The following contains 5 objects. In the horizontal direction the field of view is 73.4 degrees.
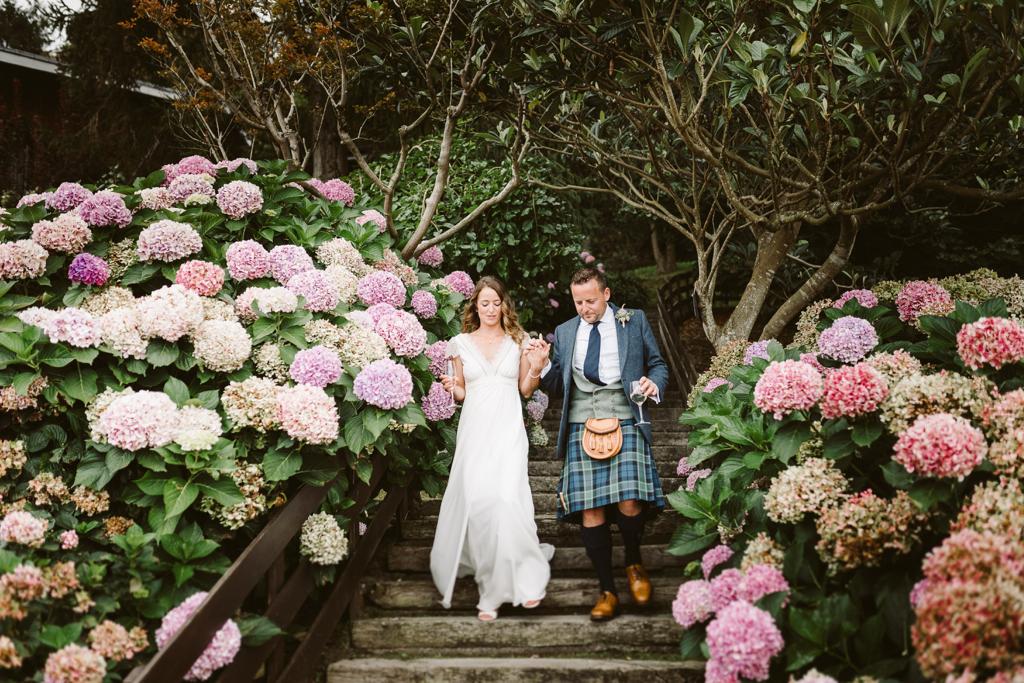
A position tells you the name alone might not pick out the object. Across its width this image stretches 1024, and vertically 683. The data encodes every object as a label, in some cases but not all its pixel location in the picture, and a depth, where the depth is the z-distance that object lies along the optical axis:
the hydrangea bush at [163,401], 2.22
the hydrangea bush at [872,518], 1.70
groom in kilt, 3.25
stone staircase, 3.02
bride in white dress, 3.33
